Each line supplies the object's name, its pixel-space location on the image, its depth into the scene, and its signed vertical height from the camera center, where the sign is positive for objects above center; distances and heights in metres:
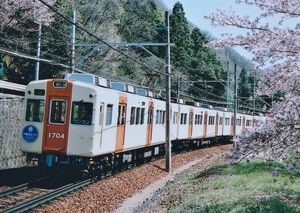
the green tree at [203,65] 63.00 +8.79
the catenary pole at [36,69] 25.35 +2.81
